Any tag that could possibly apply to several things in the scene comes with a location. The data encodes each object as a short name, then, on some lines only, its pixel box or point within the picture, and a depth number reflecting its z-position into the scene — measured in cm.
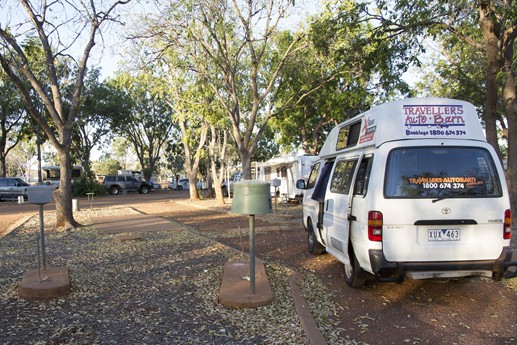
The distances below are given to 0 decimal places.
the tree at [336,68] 1174
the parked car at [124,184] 3788
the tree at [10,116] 2971
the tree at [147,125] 3947
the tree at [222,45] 1281
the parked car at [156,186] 5160
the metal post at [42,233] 578
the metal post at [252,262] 509
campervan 466
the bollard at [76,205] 1826
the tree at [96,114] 3538
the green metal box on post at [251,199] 488
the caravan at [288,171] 2075
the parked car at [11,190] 2834
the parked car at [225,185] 3179
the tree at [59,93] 1110
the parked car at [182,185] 5163
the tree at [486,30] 1004
